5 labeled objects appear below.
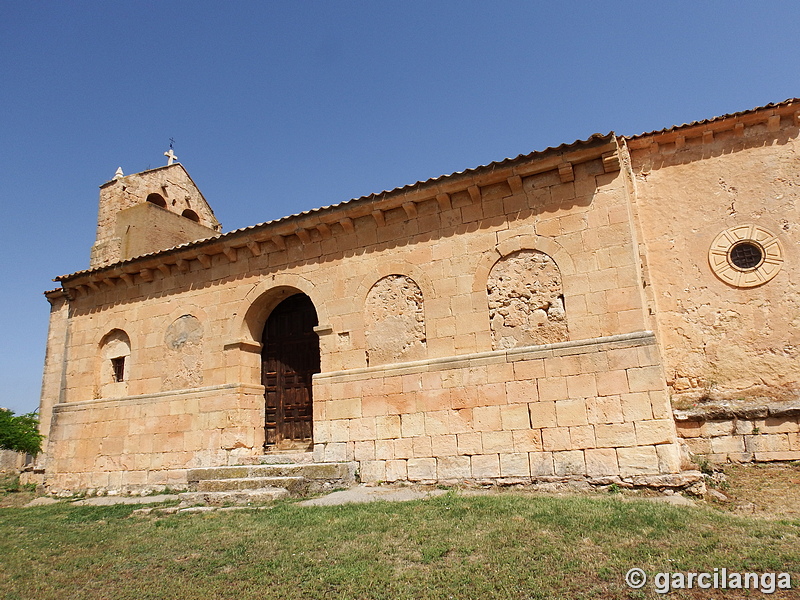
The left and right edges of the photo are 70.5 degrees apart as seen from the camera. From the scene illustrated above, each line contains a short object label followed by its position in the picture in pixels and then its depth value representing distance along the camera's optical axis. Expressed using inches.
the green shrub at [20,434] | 526.9
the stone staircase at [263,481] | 326.3
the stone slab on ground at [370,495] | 296.4
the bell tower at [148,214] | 560.4
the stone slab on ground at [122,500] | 368.4
